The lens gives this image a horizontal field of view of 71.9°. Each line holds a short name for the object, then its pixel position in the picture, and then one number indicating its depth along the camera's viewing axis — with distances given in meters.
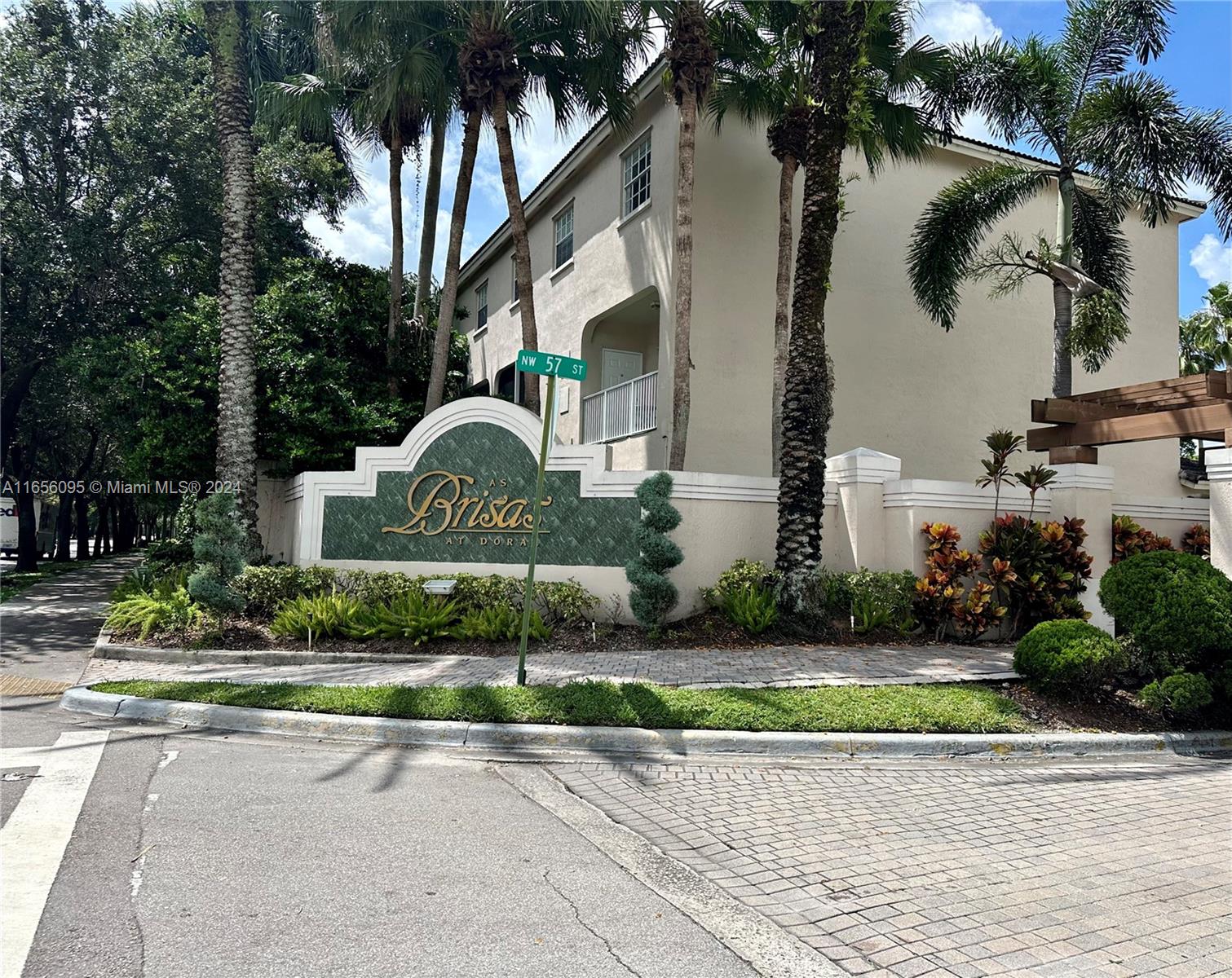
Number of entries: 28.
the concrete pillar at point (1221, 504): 8.86
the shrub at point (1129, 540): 12.86
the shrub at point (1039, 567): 11.74
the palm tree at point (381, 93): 14.46
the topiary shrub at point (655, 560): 11.11
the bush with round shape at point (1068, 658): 7.82
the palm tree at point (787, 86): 13.75
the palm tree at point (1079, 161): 14.93
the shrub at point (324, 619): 11.12
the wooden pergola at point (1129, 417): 10.41
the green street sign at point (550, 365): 7.82
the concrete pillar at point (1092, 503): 12.43
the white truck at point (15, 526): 35.55
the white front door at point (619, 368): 19.56
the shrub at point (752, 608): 11.02
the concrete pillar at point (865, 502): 12.50
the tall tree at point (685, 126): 13.14
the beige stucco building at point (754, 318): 15.79
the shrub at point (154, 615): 11.59
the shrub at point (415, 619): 10.94
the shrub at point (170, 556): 15.85
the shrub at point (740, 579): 11.50
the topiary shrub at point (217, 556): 11.62
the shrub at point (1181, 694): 7.62
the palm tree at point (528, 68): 14.13
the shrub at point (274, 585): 11.85
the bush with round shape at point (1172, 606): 7.70
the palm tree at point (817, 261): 11.44
